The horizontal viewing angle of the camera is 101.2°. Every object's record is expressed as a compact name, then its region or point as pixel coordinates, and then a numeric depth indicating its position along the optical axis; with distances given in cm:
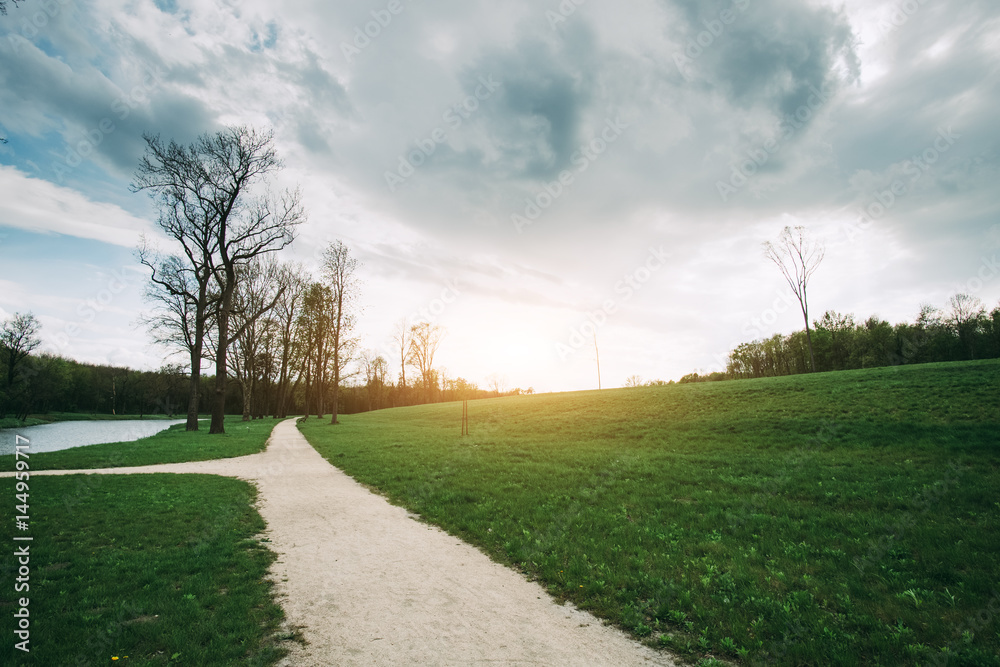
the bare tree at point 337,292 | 4016
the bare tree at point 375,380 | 8006
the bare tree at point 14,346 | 4878
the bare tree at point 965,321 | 5677
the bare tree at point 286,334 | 4428
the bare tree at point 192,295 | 2788
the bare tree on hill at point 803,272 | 4388
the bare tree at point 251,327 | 3966
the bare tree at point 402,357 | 6769
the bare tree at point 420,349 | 6809
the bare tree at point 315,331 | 4212
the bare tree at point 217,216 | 2628
